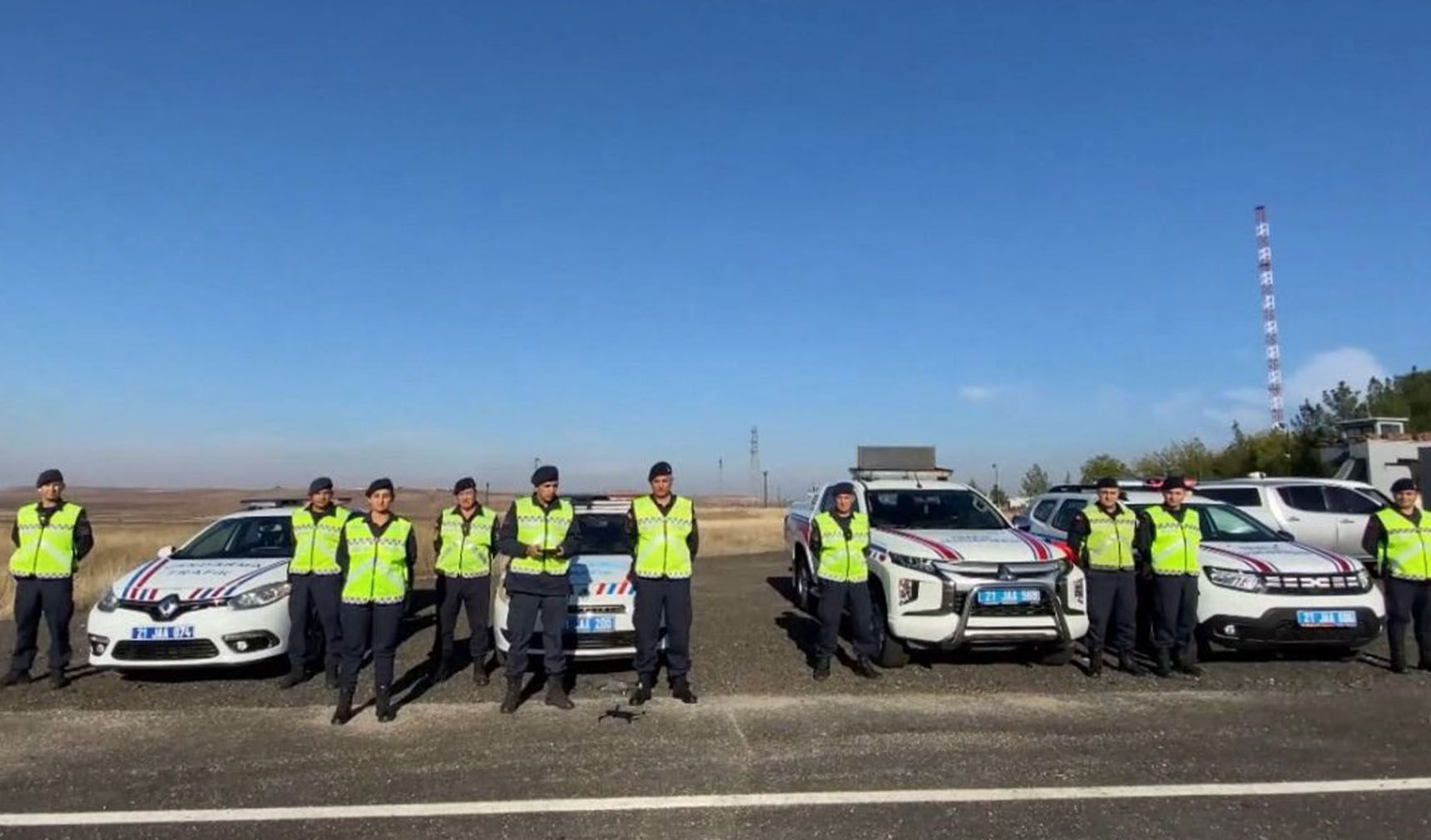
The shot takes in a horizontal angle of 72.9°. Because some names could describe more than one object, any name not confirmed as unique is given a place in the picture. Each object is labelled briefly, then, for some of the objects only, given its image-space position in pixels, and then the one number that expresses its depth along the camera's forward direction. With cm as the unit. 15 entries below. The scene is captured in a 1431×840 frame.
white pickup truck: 791
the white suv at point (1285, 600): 819
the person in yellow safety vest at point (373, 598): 669
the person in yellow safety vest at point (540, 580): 713
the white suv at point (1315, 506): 1405
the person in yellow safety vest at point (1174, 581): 812
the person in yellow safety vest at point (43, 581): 809
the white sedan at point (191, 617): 776
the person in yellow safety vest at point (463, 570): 860
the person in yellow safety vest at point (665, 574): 739
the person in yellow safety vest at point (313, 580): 786
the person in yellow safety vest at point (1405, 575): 834
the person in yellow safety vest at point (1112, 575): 830
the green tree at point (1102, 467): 4938
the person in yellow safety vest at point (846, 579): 819
